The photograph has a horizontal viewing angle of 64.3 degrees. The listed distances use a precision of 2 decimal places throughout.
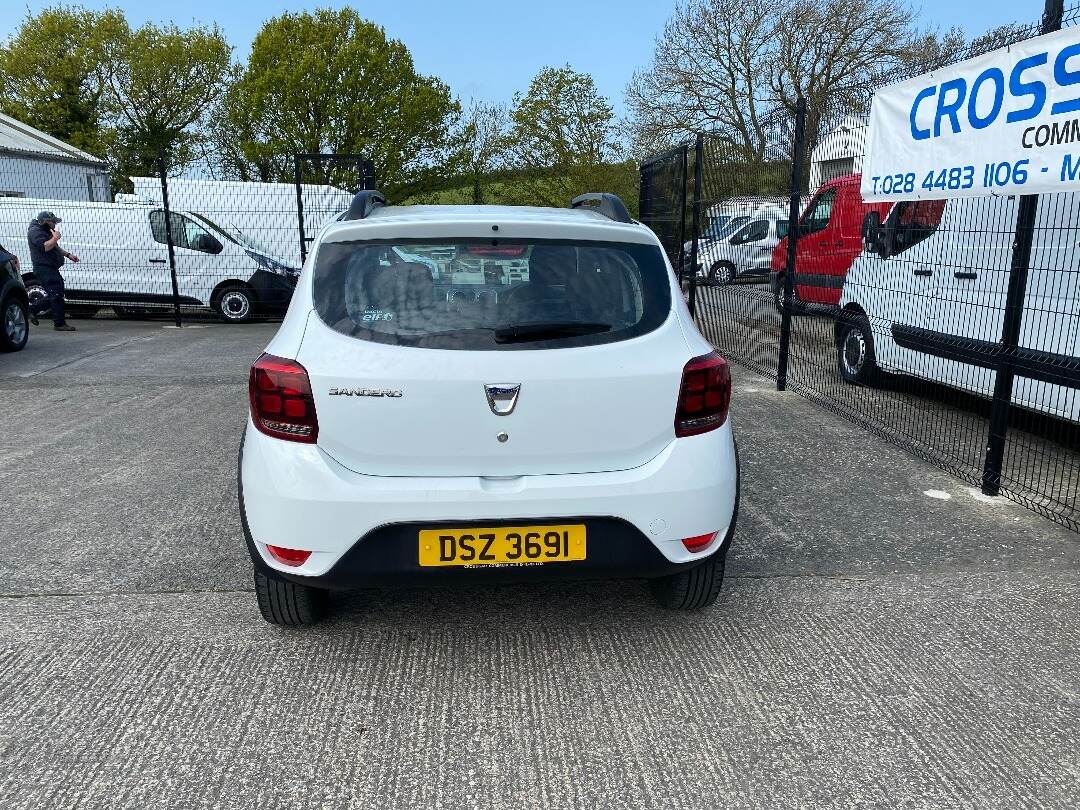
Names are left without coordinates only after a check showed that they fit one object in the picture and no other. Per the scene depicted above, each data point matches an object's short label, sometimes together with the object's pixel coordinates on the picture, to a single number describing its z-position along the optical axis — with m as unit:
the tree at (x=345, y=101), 32.16
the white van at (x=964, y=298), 4.96
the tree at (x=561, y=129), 23.56
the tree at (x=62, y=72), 41.38
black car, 9.95
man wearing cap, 11.95
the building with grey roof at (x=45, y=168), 27.77
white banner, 4.12
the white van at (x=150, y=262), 13.37
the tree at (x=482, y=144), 26.65
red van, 7.29
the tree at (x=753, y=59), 28.45
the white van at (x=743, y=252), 9.03
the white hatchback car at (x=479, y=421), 2.73
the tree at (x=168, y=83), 41.53
